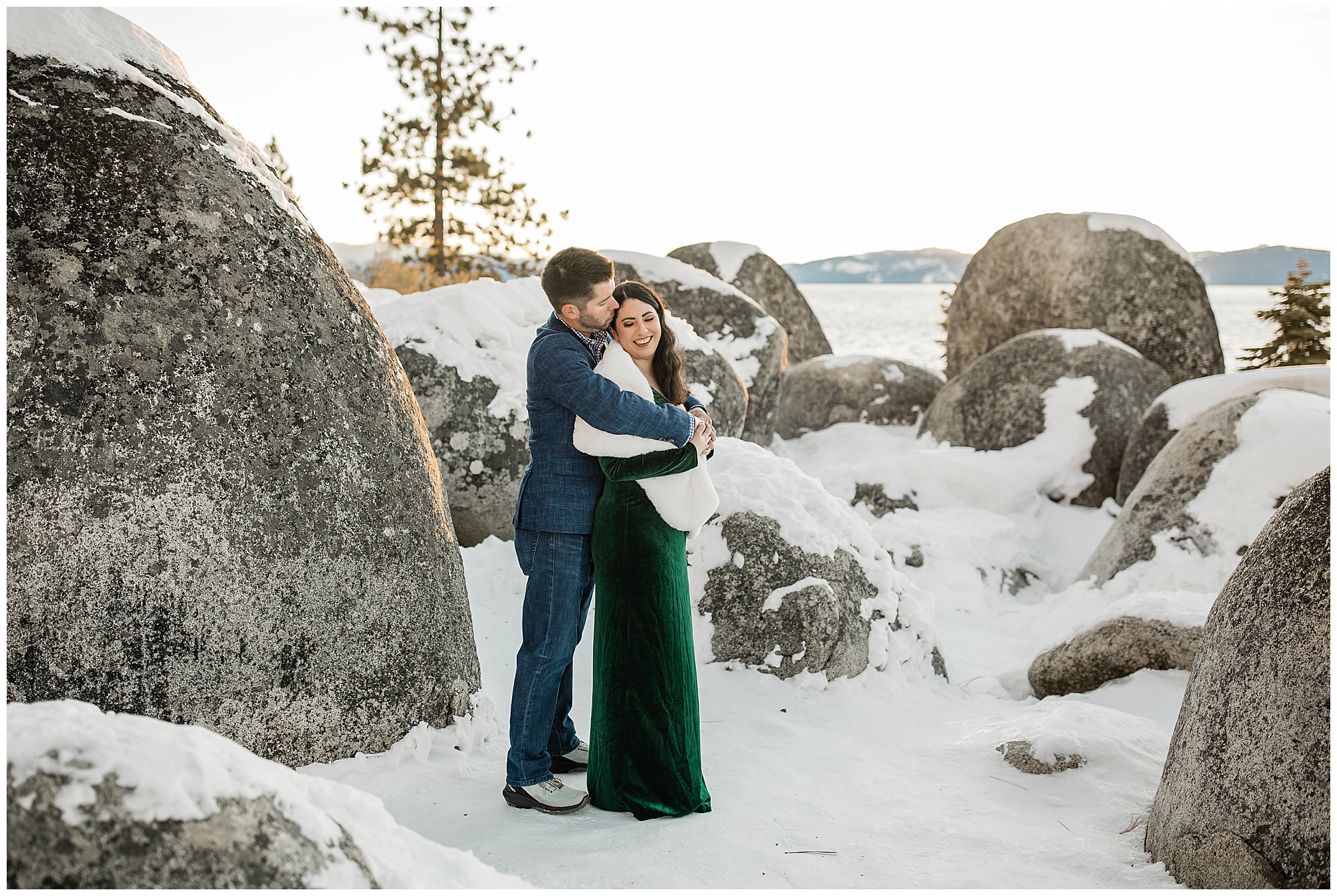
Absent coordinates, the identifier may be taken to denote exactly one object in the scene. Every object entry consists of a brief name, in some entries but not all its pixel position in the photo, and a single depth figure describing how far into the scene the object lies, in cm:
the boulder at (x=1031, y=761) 384
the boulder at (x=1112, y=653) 461
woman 334
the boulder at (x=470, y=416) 568
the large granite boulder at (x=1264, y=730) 254
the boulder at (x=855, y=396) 1228
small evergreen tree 1213
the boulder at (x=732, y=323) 932
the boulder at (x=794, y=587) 484
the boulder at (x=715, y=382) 688
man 331
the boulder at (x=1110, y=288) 1172
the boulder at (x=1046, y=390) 932
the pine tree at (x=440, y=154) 1738
